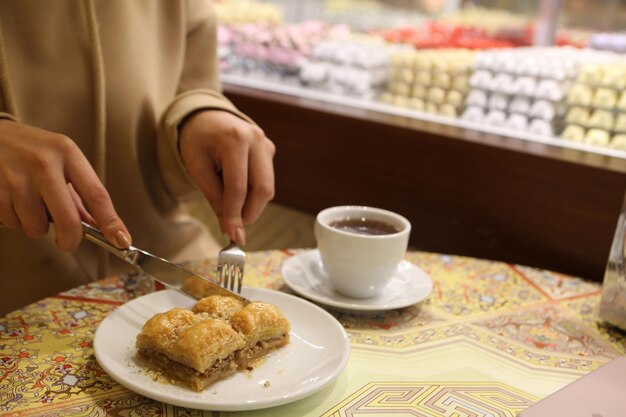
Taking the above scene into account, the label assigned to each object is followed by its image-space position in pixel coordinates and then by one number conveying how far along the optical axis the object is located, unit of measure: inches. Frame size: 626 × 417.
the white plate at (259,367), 31.0
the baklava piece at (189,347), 32.0
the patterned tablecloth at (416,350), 33.0
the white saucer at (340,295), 43.9
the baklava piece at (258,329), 34.9
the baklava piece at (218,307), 36.9
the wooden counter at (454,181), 64.9
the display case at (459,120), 66.9
